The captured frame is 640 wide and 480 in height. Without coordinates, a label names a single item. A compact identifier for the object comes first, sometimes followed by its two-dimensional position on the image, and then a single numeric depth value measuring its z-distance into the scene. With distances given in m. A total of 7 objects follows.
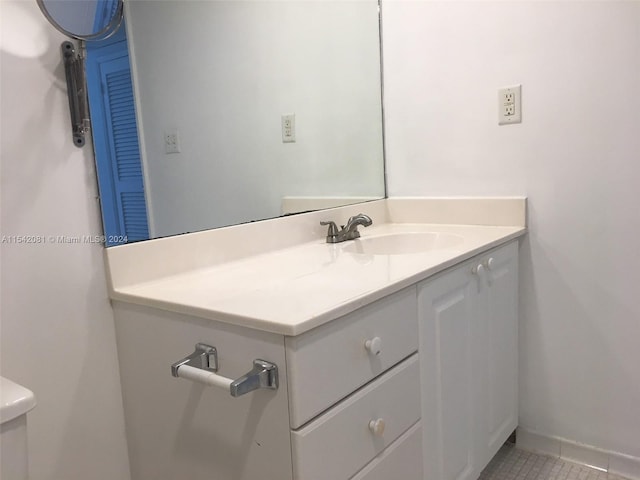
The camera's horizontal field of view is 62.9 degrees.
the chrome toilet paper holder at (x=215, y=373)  0.82
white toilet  0.74
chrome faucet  1.64
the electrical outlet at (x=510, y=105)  1.66
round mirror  0.98
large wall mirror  1.32
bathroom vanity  0.88
